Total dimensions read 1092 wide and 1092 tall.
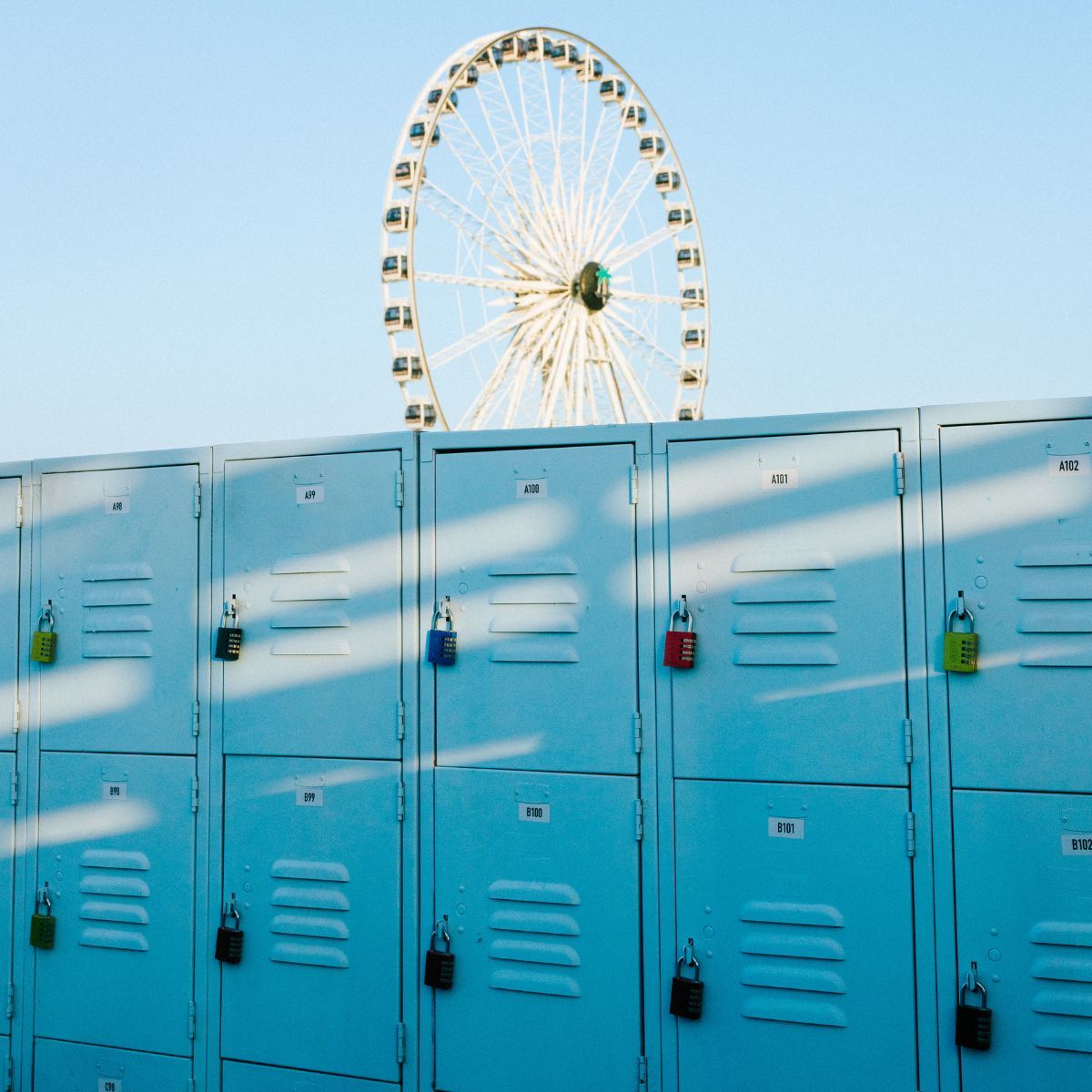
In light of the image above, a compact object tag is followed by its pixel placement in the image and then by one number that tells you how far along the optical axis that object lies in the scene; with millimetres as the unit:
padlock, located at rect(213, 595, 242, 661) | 3641
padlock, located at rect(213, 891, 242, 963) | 3598
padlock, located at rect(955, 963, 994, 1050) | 2924
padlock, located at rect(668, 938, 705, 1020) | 3158
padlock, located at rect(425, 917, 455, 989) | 3369
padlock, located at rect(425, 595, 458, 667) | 3418
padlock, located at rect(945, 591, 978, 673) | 2965
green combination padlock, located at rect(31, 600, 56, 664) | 3879
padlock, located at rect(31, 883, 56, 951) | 3852
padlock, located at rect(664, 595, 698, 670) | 3203
